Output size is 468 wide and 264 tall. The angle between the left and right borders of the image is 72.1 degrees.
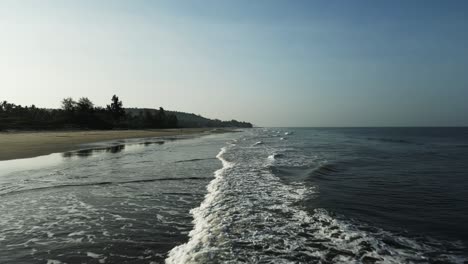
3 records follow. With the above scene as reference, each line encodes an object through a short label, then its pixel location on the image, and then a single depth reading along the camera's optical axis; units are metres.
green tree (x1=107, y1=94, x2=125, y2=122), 128.62
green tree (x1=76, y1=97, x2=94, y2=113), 112.88
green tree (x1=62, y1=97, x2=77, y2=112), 110.63
